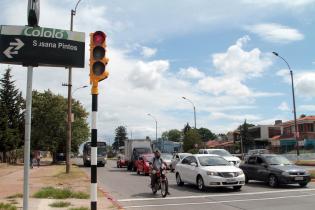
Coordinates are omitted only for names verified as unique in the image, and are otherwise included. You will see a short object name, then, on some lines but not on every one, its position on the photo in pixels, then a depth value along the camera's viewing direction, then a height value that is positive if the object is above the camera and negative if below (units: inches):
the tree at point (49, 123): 2229.3 +212.5
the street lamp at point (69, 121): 1231.9 +118.8
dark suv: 770.8 -12.1
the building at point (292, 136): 3179.1 +198.8
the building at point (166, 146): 2573.8 +110.4
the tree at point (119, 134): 7278.5 +502.9
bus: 2075.5 +54.5
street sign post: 388.8 +102.2
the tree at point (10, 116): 2114.9 +264.7
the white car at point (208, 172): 724.0 -11.9
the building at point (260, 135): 4090.8 +259.3
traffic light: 403.2 +92.8
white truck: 1533.0 +56.1
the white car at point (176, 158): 1368.1 +21.0
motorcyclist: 696.4 +3.8
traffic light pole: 399.9 +9.1
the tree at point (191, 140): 2463.1 +131.3
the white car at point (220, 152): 1226.4 +35.5
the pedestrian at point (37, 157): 2003.0 +45.4
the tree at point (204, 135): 7702.8 +496.4
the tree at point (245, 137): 4094.5 +239.3
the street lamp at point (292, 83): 1445.5 +248.3
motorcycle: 671.1 -24.4
